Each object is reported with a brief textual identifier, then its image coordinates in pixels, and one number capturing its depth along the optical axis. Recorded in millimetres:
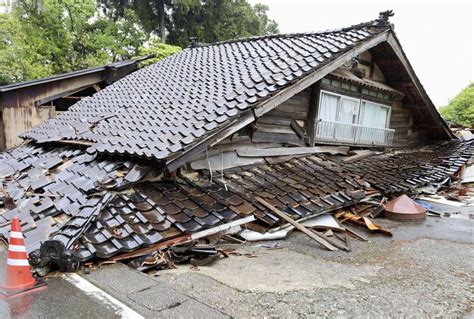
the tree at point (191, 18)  24312
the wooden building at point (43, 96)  12469
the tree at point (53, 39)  18359
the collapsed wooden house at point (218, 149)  4531
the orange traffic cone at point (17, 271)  3117
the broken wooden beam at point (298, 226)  5211
